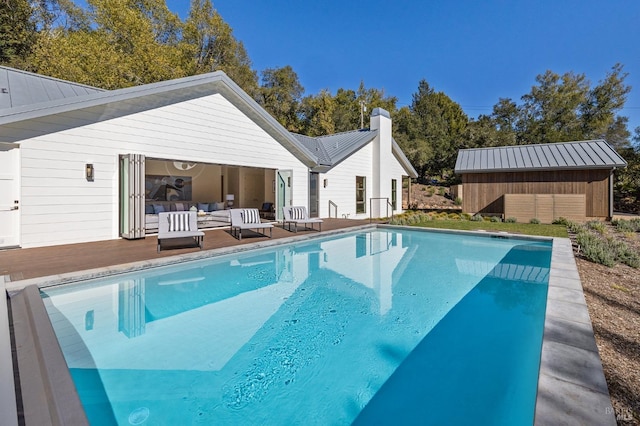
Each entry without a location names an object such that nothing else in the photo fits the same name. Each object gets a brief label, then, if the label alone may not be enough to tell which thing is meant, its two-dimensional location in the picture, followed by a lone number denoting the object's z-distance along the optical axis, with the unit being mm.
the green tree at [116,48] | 18906
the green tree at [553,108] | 31891
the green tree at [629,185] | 20672
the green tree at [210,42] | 25188
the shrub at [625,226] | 11742
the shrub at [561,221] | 13850
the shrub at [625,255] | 6679
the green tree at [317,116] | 29172
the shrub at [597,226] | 11320
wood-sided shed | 14805
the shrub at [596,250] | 6742
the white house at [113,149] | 7035
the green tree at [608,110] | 31109
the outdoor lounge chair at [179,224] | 7543
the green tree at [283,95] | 28672
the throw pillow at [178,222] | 8000
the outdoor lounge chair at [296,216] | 10798
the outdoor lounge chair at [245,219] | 9156
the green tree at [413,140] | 28734
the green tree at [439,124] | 29484
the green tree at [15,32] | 19000
